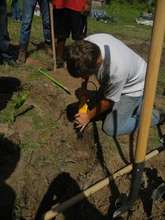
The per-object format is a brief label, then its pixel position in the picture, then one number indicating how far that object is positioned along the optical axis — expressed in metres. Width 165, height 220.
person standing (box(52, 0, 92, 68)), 2.73
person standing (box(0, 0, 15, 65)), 2.74
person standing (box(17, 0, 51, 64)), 2.81
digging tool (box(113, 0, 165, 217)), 1.22
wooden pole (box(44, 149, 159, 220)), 1.57
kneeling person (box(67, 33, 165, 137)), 1.71
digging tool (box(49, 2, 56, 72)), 2.71
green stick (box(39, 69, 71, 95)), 2.59
